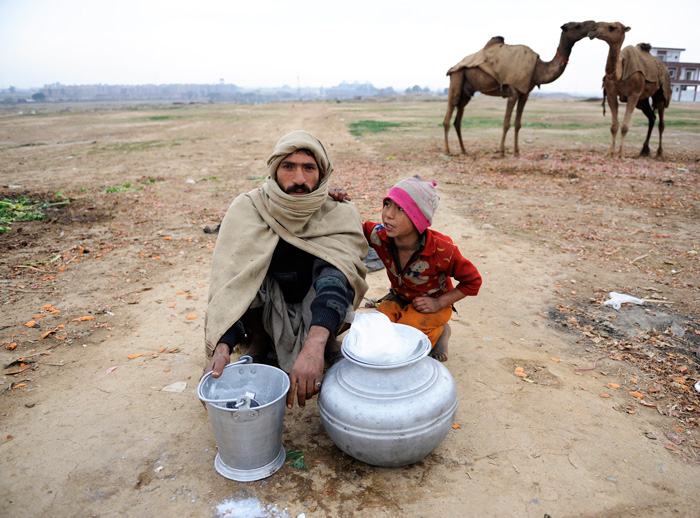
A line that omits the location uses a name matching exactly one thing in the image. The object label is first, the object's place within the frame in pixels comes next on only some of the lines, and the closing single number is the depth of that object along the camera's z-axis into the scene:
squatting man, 2.55
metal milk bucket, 2.09
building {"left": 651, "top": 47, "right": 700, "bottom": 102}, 39.68
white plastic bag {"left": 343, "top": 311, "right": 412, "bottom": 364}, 2.17
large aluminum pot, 2.10
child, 2.75
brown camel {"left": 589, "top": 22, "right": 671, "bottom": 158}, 9.45
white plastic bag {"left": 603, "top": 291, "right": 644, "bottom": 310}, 4.16
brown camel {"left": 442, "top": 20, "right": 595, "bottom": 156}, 10.58
